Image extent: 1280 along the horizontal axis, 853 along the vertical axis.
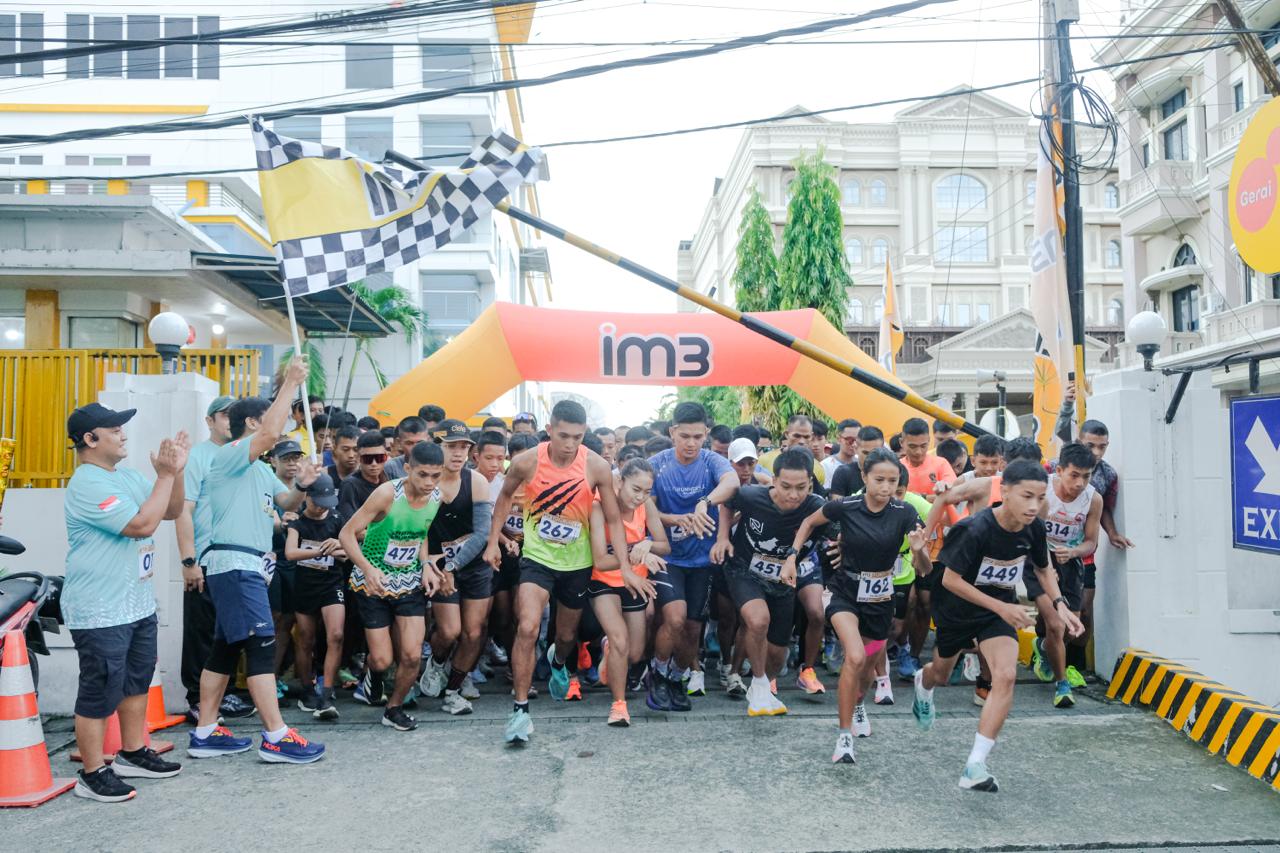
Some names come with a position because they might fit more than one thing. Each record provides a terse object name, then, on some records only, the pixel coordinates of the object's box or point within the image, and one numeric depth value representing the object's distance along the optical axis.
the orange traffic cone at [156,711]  6.29
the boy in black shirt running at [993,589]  5.08
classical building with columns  52.97
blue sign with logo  5.94
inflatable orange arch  11.54
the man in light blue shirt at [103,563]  4.91
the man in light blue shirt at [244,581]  5.54
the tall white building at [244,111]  24.14
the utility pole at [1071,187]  9.16
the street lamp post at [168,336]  6.96
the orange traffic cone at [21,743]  4.97
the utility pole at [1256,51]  8.85
